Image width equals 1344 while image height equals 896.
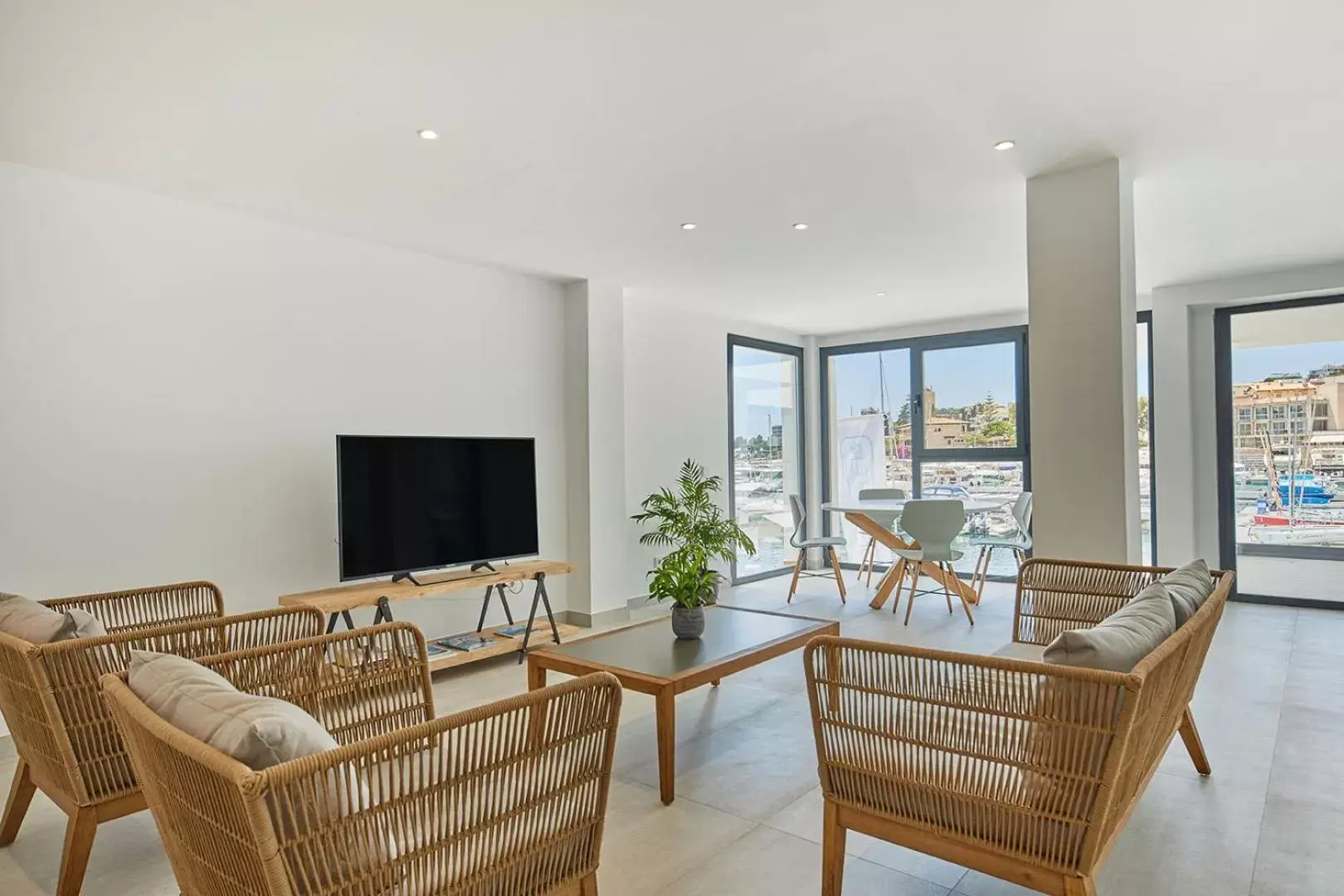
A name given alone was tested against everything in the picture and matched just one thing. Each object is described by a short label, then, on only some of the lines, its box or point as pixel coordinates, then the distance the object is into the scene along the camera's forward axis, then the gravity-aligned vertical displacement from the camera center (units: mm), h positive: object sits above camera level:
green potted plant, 5582 -474
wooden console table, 3768 -663
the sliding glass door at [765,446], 7250 +94
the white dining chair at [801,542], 6352 -715
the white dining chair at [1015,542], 6033 -686
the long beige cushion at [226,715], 1237 -414
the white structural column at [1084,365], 3256 +365
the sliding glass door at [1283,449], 5531 -3
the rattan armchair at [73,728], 1887 -647
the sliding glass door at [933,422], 7078 +302
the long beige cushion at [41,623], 2010 -405
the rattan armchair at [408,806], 1186 -569
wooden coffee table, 2699 -775
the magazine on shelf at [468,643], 4297 -1005
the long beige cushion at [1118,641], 1680 -419
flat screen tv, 3971 -221
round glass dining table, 5793 -622
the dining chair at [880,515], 6324 -484
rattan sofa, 1555 -637
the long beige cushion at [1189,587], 2070 -389
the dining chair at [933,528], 5578 -525
